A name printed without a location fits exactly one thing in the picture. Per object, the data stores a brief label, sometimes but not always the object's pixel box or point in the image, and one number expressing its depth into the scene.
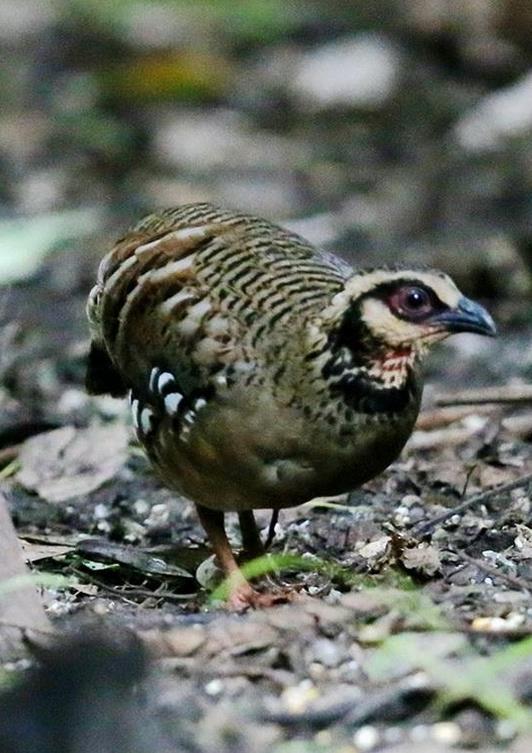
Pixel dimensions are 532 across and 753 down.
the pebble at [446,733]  7.42
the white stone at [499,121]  22.00
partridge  9.66
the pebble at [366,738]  7.46
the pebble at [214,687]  8.06
